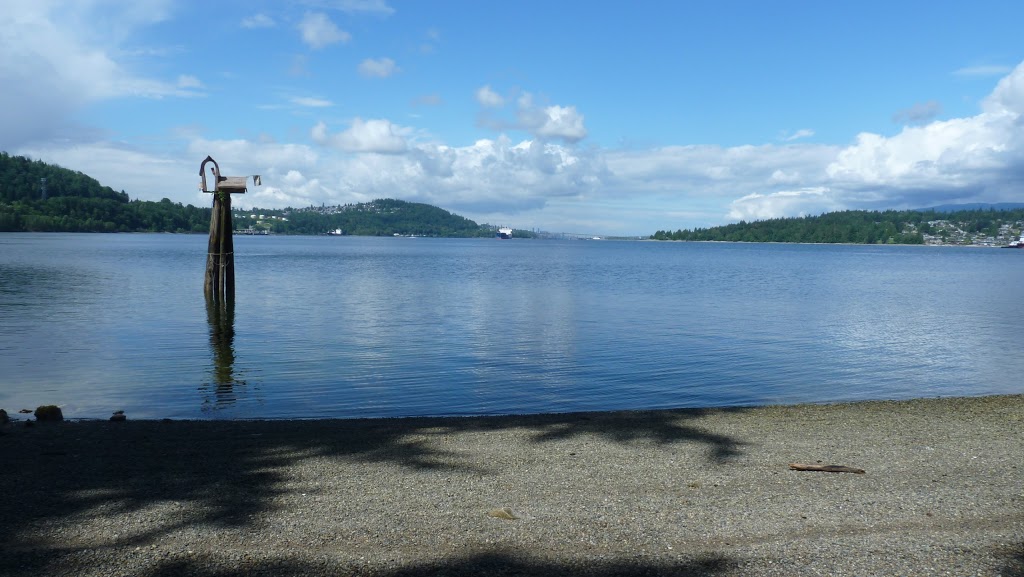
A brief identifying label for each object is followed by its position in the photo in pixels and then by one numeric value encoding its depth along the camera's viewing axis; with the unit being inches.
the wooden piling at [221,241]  1228.5
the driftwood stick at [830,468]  320.5
